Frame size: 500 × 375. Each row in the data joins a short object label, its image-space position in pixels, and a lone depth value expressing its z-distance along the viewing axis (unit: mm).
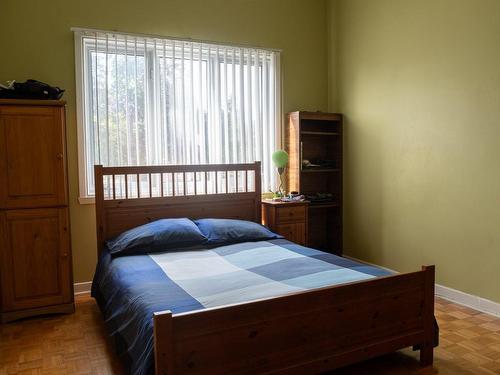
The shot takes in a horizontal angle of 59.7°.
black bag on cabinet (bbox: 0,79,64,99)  3154
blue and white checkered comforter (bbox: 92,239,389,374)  2121
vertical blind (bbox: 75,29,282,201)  3746
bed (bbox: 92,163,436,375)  1831
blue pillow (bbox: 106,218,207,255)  3209
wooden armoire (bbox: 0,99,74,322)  3127
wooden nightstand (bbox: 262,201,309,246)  4082
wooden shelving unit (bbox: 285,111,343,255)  4461
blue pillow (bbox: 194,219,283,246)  3486
